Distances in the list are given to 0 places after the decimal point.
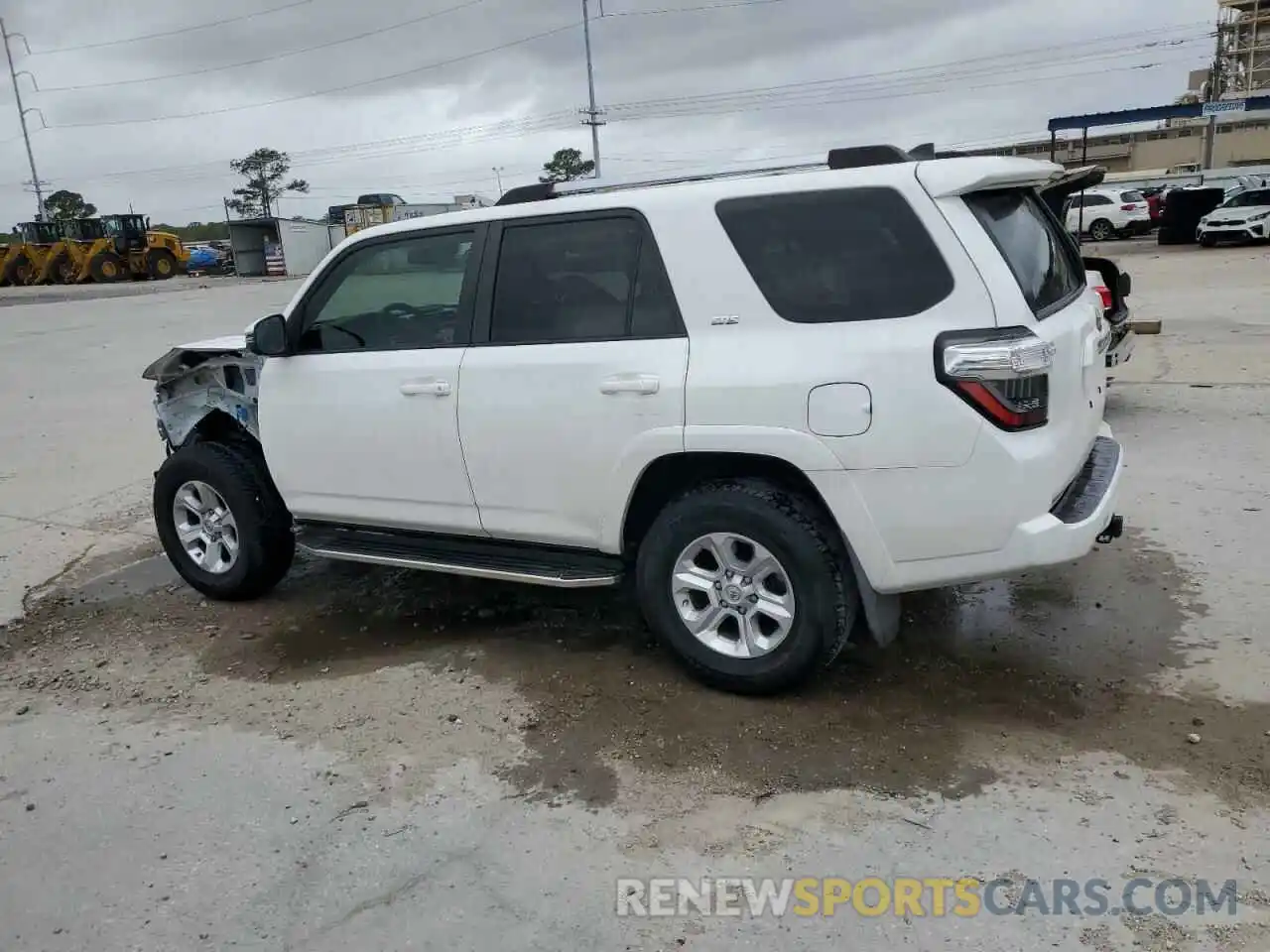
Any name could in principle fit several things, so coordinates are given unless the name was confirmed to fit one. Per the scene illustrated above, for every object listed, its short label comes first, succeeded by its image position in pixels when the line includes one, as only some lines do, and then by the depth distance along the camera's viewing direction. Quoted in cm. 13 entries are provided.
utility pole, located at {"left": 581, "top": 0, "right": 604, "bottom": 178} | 4184
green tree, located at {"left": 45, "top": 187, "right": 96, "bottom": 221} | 8788
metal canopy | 2866
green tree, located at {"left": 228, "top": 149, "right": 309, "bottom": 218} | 8656
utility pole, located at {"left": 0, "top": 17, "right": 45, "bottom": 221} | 6281
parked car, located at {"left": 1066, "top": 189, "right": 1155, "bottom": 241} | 3438
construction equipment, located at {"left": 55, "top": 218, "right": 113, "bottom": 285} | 4325
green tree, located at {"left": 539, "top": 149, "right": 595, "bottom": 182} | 7626
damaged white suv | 340
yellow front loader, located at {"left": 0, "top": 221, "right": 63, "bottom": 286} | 4488
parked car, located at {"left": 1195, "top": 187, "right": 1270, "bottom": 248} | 2725
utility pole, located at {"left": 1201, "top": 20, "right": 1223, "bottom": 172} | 9831
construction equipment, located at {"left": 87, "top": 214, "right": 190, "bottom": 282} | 4339
